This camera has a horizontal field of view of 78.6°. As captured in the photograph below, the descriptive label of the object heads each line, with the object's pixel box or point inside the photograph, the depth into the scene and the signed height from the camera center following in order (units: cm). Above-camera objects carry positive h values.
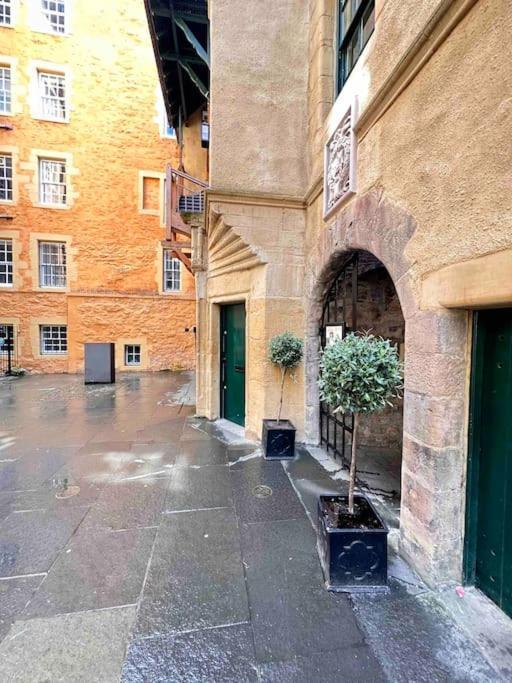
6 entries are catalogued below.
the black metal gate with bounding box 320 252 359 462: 405 +6
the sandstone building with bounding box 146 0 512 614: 182 +97
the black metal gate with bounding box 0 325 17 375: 1209 -85
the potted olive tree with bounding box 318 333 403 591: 212 -136
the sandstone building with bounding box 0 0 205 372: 1209 +595
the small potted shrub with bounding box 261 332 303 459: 430 -135
